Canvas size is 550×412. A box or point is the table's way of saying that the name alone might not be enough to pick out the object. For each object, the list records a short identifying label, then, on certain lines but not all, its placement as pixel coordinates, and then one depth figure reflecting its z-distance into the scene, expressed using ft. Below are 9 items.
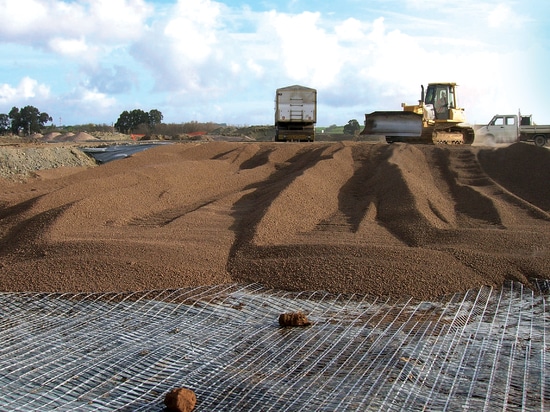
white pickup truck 78.79
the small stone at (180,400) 10.21
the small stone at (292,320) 14.88
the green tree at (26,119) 156.25
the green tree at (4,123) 152.58
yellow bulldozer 60.54
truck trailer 74.38
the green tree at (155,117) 168.15
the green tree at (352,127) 158.81
